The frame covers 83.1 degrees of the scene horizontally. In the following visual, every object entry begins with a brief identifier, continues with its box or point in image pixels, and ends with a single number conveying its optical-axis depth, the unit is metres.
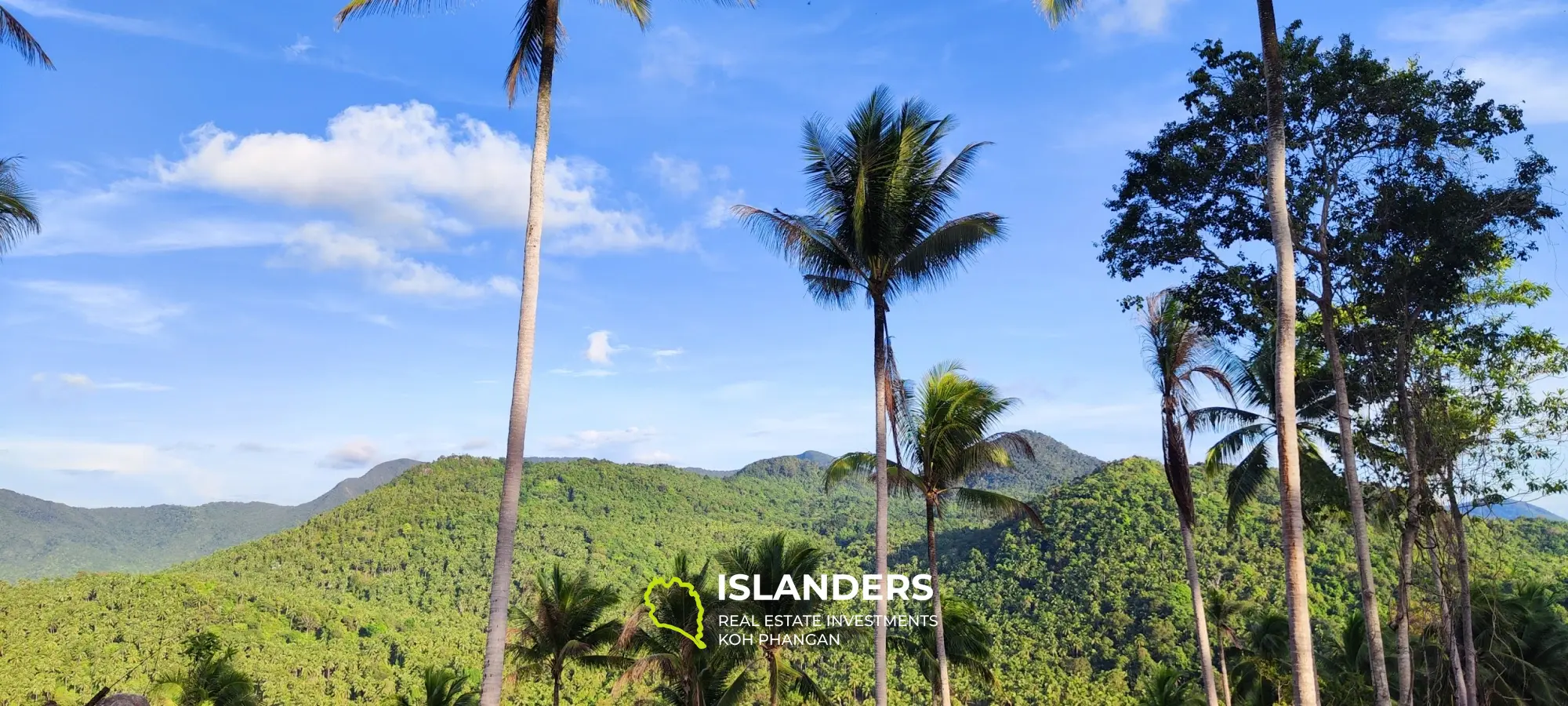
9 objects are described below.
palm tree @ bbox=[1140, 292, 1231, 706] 16.73
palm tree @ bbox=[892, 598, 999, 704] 22.70
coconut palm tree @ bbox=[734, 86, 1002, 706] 12.96
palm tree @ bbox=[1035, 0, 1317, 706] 8.84
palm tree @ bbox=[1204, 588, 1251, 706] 29.70
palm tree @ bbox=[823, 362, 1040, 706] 17.25
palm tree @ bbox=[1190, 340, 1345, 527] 18.48
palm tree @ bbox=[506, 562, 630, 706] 22.92
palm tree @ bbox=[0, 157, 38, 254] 13.08
